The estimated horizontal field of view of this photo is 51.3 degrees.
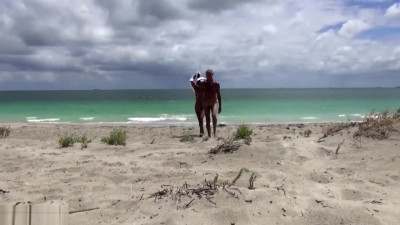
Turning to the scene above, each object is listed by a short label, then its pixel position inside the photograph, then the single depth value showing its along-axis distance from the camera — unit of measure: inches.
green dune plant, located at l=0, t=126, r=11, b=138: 379.6
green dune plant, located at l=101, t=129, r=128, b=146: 311.3
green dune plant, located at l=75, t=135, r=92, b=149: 291.3
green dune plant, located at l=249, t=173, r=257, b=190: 157.4
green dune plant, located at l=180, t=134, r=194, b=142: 354.3
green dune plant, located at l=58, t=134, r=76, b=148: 296.2
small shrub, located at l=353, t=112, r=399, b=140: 246.4
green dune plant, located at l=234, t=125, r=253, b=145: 292.6
